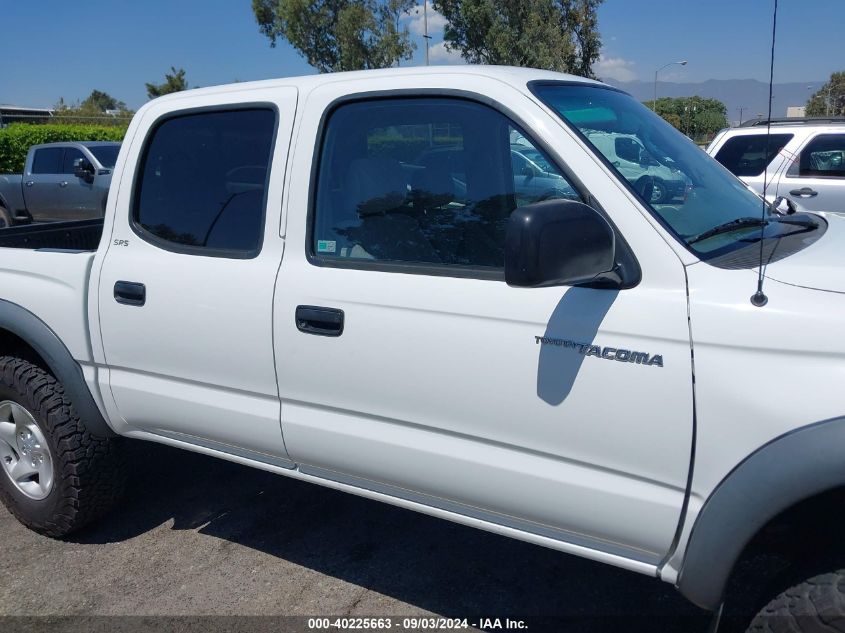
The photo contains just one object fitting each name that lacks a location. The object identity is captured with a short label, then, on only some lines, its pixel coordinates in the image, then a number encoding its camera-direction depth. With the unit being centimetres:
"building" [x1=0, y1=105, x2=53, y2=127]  2662
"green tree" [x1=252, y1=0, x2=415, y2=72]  3447
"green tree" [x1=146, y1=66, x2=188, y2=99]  4153
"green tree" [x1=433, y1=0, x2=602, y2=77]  3222
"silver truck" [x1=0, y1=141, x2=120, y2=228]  1368
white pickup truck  203
